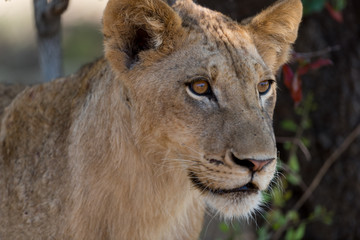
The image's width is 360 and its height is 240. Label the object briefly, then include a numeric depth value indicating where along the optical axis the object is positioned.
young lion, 5.48
